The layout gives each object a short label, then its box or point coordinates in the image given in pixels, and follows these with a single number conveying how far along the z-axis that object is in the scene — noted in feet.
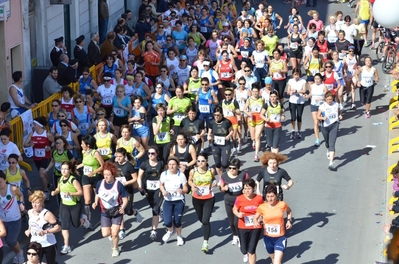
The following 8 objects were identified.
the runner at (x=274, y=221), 38.06
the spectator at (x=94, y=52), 69.15
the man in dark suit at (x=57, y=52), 63.77
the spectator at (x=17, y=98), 55.57
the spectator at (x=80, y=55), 66.80
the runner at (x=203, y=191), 42.37
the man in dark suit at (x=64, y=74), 60.39
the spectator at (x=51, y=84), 59.47
